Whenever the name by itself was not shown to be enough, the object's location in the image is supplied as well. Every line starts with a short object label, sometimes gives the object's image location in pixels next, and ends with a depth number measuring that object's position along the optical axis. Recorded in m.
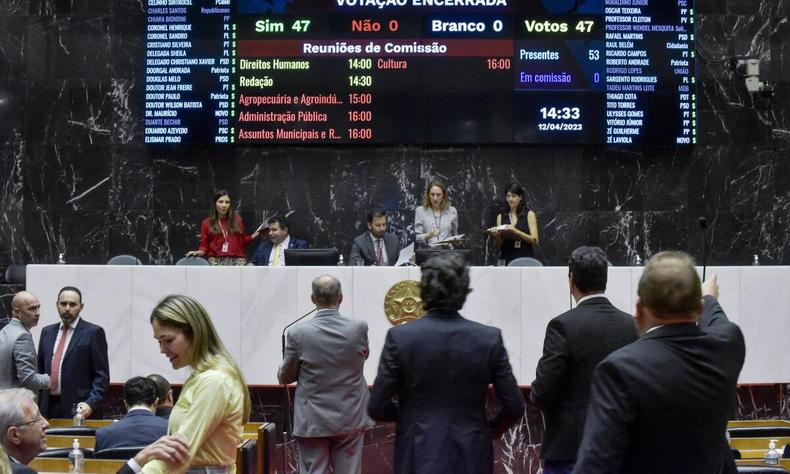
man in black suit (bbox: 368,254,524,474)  3.92
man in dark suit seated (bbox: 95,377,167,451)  5.38
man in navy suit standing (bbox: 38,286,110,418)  7.59
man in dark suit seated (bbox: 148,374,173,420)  5.96
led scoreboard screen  11.71
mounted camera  12.16
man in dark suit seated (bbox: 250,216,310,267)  11.37
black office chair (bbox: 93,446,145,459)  5.17
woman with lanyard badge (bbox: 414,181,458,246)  11.35
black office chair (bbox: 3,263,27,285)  11.29
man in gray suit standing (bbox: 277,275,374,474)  6.18
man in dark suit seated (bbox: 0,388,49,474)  3.13
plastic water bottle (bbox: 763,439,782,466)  4.90
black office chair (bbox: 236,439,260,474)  4.80
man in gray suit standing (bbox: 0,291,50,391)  7.07
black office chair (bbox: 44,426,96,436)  6.37
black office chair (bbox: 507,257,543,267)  10.12
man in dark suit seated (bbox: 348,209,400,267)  10.84
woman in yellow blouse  3.17
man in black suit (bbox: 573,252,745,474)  2.59
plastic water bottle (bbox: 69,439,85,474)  4.88
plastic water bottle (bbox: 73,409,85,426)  6.79
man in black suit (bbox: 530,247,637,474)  4.14
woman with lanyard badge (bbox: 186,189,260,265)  11.70
